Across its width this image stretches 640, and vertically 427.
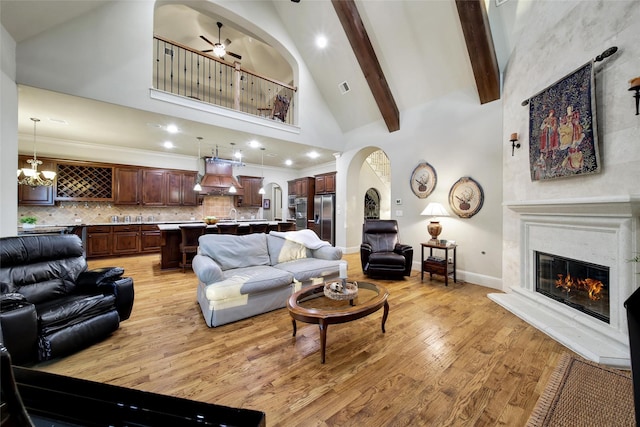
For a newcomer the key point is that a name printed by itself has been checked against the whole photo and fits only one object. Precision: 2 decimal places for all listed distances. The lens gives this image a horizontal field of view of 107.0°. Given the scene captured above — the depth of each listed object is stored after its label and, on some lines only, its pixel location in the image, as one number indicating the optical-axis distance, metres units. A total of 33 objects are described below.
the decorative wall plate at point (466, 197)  3.86
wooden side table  3.80
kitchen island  4.68
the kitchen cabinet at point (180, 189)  6.51
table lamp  4.04
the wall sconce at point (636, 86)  1.90
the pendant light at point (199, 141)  5.10
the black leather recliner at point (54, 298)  1.71
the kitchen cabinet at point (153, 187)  6.19
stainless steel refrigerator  6.80
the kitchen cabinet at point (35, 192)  5.03
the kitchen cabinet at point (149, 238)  5.89
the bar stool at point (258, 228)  5.68
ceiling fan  5.39
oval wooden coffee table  1.89
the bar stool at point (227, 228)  5.11
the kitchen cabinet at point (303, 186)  7.72
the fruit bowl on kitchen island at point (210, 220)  5.00
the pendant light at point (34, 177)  4.12
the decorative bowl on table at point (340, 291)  2.24
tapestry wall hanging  2.29
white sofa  2.50
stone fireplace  2.03
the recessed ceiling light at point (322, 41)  4.85
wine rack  5.43
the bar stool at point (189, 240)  4.68
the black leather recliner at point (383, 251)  4.01
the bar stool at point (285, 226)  6.23
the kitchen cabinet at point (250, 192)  7.83
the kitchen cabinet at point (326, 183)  6.87
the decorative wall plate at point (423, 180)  4.46
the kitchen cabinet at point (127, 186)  5.88
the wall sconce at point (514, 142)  3.19
